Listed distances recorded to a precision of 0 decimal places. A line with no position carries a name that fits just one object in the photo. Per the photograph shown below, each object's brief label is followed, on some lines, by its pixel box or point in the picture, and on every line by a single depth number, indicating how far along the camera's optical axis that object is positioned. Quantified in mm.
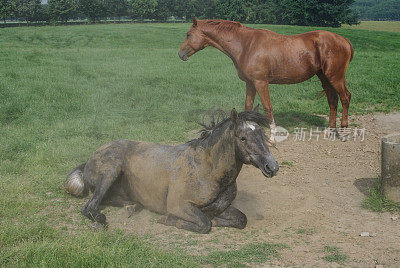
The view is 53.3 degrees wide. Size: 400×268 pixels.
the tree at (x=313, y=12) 43031
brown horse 8484
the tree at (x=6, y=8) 63538
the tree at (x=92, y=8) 69250
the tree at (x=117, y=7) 75188
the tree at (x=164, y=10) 67438
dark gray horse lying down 4668
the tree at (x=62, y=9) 69500
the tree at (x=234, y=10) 41562
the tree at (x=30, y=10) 68450
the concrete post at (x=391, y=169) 5645
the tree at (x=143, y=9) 71188
